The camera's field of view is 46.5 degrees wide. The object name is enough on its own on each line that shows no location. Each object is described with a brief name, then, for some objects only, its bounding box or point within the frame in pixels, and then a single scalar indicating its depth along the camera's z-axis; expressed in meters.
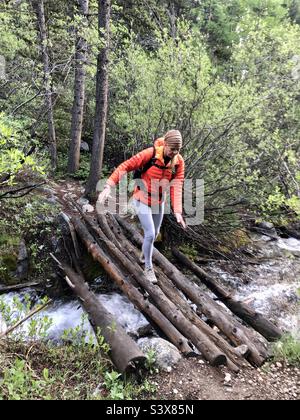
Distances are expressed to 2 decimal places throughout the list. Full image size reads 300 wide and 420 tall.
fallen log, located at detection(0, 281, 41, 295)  7.66
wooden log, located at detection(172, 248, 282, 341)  6.56
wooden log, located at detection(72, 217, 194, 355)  5.56
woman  5.69
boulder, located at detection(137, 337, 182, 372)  4.75
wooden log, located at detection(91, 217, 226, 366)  5.10
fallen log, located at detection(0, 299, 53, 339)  4.43
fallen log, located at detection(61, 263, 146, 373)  4.45
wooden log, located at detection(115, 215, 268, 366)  5.66
